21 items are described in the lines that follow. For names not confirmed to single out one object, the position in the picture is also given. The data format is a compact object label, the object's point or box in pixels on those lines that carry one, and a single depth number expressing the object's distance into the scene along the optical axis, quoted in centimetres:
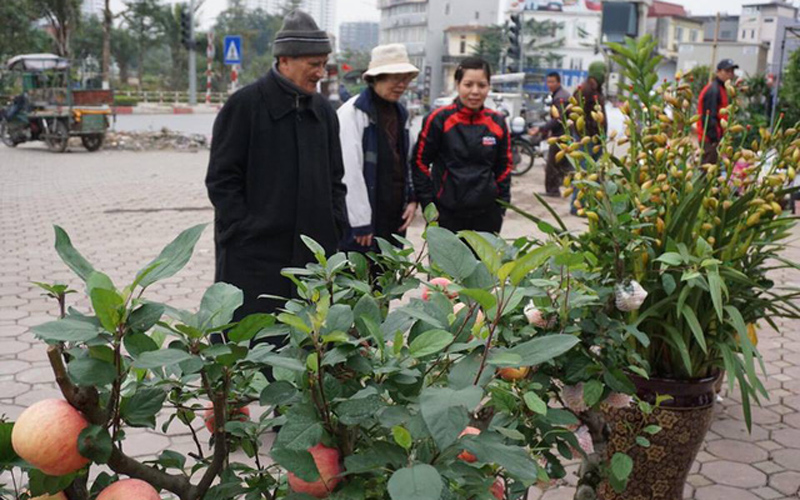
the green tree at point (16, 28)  3259
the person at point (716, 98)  877
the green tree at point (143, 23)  4844
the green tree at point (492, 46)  6694
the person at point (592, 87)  856
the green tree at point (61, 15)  3403
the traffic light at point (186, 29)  2517
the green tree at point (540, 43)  7069
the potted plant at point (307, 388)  94
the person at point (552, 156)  1015
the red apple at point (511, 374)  147
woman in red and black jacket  433
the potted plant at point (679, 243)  225
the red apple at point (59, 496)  106
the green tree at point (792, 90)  1281
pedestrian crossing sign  1858
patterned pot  251
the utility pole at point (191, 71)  2536
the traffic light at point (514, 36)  2125
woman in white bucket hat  386
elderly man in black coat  314
